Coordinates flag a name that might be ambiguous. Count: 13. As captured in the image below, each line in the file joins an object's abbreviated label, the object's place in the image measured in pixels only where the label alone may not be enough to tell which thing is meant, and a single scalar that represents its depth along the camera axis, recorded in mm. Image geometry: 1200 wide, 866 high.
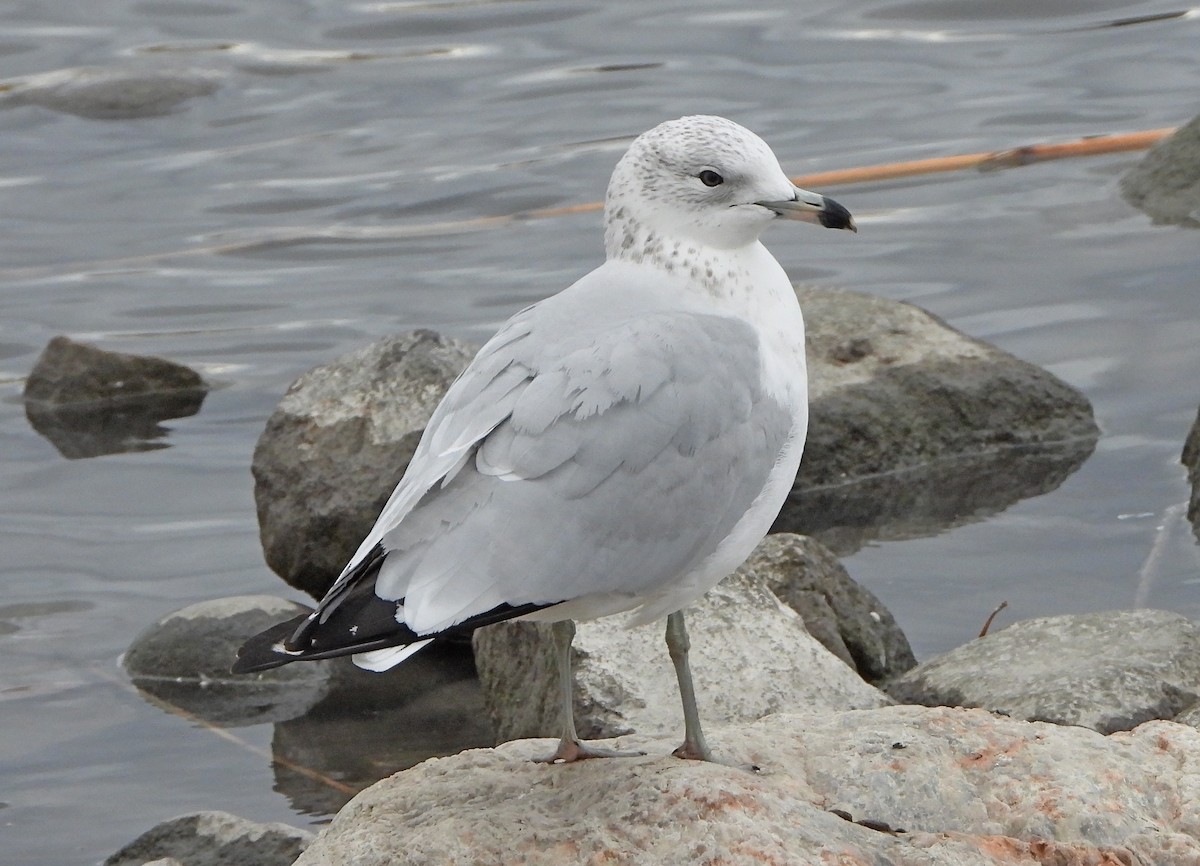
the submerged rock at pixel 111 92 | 29953
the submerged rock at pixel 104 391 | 20234
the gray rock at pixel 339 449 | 14898
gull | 8172
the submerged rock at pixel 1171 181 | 22875
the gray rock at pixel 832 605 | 13023
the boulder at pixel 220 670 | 13961
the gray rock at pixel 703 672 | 11695
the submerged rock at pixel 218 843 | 11266
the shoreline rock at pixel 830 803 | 8391
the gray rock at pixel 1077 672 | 11539
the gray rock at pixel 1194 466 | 15602
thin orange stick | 24656
